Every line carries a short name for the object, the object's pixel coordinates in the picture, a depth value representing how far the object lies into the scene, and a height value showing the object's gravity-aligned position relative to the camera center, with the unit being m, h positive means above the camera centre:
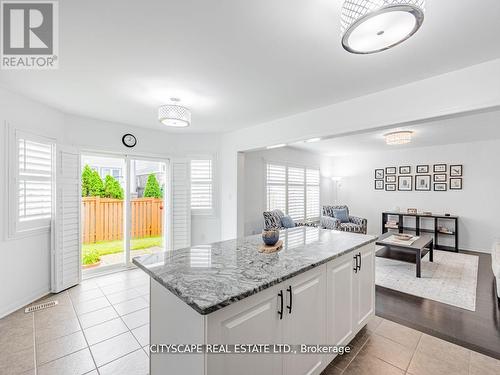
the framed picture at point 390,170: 6.47 +0.48
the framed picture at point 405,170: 6.22 +0.47
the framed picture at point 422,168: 5.92 +0.48
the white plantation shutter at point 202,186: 4.75 +0.01
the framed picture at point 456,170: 5.45 +0.41
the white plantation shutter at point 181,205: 4.50 -0.37
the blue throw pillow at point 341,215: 6.38 -0.79
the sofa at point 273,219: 4.89 -0.70
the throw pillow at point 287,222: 5.05 -0.79
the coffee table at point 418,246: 3.65 -1.01
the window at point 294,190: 5.66 -0.10
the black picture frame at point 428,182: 5.90 +0.13
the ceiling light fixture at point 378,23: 1.08 +0.86
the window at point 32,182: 2.82 +0.05
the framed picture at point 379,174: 6.70 +0.38
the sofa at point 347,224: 5.91 -0.98
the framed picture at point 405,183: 6.19 +0.11
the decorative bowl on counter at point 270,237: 2.01 -0.45
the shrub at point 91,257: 3.88 -1.22
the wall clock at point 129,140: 4.05 +0.83
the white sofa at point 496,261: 2.91 -1.01
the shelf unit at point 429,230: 5.34 -1.02
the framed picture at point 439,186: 5.70 +0.02
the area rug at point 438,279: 3.04 -1.44
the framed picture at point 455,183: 5.47 +0.10
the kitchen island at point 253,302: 1.11 -0.69
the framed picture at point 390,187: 6.48 +0.00
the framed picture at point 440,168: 5.66 +0.47
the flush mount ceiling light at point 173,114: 2.75 +0.88
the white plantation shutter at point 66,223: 3.25 -0.54
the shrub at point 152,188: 4.46 -0.04
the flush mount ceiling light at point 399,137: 4.23 +0.94
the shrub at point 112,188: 4.04 -0.03
